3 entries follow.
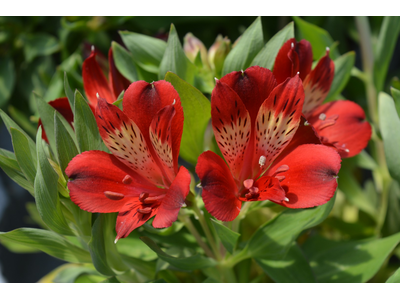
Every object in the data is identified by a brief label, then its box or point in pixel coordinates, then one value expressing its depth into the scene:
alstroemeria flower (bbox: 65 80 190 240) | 0.44
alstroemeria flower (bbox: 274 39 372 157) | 0.47
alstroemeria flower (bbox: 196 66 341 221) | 0.43
